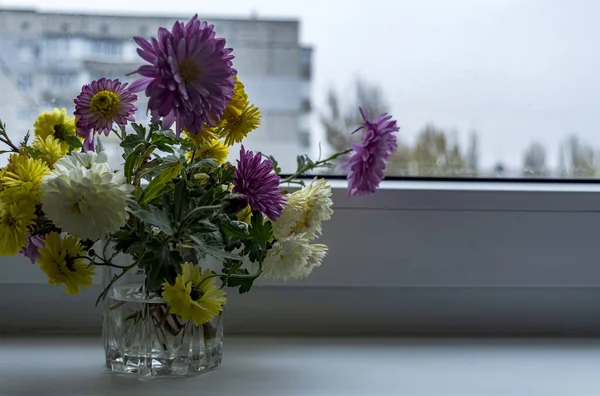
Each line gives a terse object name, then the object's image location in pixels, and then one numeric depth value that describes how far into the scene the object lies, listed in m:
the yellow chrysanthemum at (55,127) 0.70
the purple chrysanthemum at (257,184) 0.61
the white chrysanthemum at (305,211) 0.66
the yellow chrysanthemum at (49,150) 0.67
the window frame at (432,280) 0.88
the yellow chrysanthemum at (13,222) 0.59
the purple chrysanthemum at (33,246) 0.66
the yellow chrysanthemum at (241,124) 0.64
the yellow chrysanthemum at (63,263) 0.61
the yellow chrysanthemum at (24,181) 0.59
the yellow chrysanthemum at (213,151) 0.69
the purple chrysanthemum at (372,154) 0.62
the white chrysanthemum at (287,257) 0.66
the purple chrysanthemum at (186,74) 0.54
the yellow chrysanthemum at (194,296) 0.60
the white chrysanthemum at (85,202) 0.55
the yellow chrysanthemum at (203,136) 0.63
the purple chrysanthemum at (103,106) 0.63
